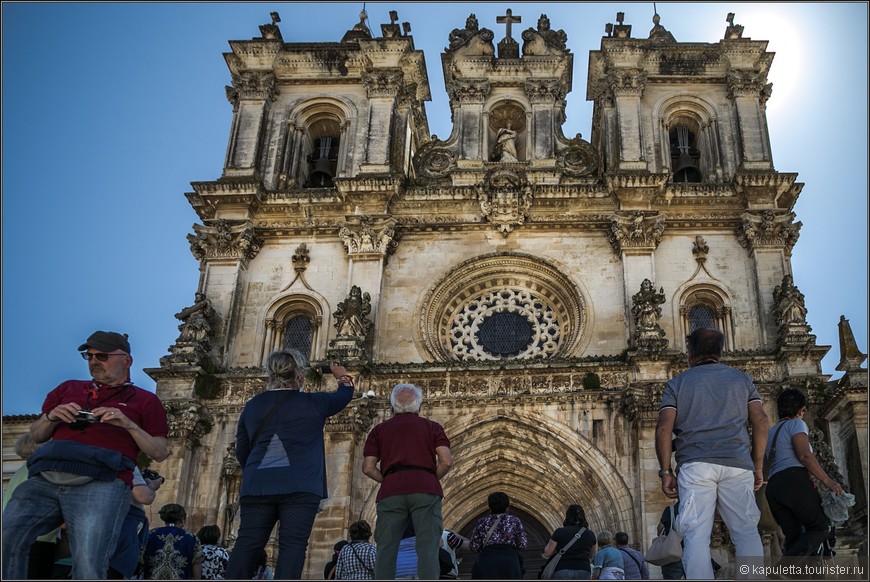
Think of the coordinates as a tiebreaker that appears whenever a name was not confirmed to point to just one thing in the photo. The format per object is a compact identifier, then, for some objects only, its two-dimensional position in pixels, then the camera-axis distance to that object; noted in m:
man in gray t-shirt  6.54
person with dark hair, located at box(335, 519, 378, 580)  8.40
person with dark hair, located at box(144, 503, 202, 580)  7.92
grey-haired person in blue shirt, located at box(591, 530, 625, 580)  8.50
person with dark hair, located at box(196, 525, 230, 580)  8.37
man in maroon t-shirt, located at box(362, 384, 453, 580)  7.00
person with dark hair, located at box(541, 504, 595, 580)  7.89
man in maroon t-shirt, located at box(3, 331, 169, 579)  5.76
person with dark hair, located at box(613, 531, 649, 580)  9.01
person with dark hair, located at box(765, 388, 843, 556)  7.41
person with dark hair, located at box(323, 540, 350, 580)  9.17
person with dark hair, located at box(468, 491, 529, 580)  7.46
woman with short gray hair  6.55
